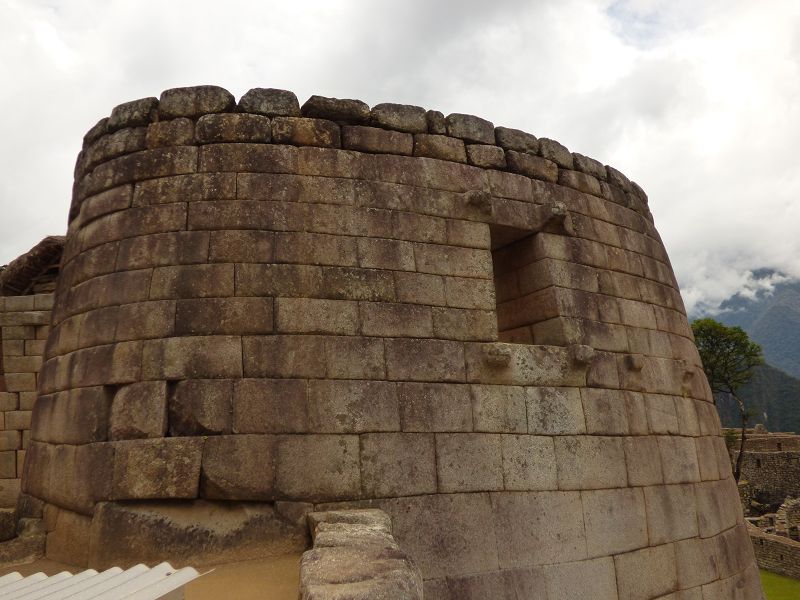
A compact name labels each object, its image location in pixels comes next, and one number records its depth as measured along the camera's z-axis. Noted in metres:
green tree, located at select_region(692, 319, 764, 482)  28.34
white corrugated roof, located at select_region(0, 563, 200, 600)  2.54
